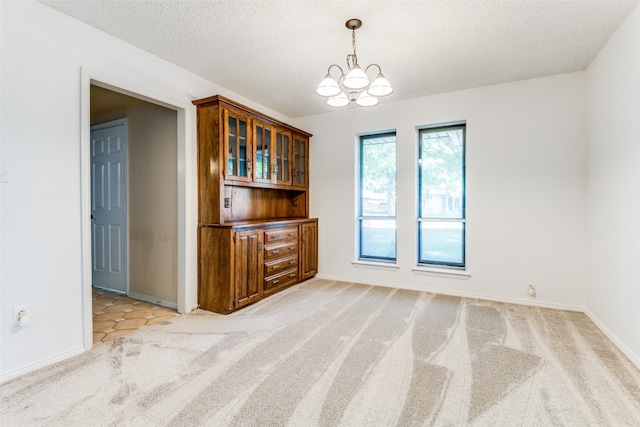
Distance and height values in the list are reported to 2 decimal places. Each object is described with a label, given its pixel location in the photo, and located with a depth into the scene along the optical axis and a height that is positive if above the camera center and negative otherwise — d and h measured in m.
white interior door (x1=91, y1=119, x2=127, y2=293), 3.88 +0.05
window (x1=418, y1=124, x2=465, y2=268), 3.91 +0.17
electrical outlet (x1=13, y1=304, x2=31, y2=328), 2.03 -0.70
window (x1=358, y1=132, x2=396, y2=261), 4.32 +0.16
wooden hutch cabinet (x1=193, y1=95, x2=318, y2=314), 3.18 -0.01
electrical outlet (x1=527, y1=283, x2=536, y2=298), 3.43 -0.89
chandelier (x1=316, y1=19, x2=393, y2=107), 2.23 +0.94
